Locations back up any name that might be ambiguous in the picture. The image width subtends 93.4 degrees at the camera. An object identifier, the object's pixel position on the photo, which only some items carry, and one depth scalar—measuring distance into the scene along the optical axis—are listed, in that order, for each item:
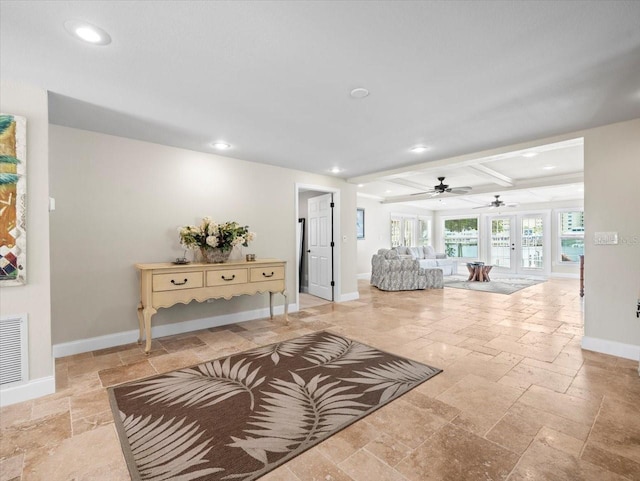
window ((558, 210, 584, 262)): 9.42
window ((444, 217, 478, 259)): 11.57
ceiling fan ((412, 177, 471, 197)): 6.19
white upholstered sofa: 9.09
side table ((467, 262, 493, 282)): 8.55
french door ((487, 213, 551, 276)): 9.96
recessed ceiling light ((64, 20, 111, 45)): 1.69
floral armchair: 7.15
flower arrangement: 3.66
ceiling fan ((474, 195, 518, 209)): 8.66
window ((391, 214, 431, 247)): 10.67
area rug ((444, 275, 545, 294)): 7.25
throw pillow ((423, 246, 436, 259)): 9.81
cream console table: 3.15
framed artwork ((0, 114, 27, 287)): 2.22
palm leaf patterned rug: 1.65
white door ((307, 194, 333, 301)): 6.00
